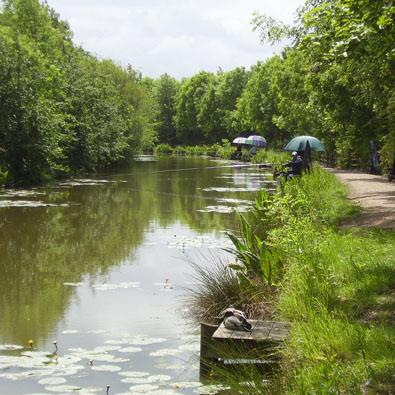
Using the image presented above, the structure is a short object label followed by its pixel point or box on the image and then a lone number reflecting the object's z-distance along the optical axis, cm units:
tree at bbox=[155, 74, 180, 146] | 12400
